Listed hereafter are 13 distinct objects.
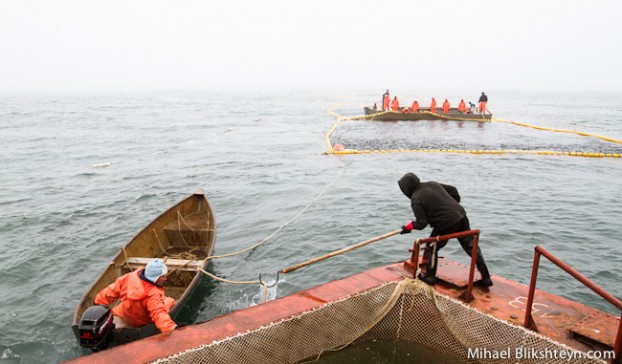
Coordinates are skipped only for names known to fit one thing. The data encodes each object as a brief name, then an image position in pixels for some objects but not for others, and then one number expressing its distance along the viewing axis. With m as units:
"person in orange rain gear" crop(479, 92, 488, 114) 37.68
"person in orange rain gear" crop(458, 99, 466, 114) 38.78
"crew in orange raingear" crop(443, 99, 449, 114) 38.75
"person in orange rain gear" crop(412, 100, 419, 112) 38.37
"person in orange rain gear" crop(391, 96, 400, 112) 38.80
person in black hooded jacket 5.70
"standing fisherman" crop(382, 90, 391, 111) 39.59
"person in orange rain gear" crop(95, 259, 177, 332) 5.27
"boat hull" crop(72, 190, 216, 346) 6.29
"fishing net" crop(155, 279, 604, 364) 4.33
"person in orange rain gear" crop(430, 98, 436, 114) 38.29
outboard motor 5.13
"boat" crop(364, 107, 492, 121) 38.25
